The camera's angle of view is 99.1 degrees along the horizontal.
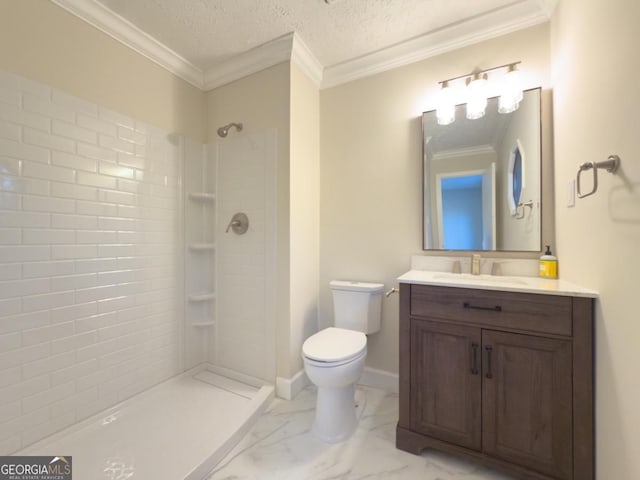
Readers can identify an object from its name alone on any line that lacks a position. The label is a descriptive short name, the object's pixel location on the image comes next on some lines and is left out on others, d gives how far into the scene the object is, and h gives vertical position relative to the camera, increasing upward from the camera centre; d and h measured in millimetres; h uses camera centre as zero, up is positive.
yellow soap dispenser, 1449 -146
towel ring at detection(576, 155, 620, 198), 905 +248
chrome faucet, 1638 -161
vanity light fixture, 1588 +891
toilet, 1429 -721
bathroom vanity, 1086 -623
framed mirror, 1566 +362
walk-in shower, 1290 -306
